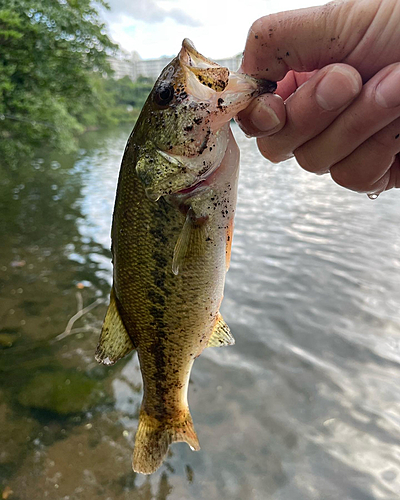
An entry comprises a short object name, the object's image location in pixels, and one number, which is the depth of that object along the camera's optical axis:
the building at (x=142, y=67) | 124.66
